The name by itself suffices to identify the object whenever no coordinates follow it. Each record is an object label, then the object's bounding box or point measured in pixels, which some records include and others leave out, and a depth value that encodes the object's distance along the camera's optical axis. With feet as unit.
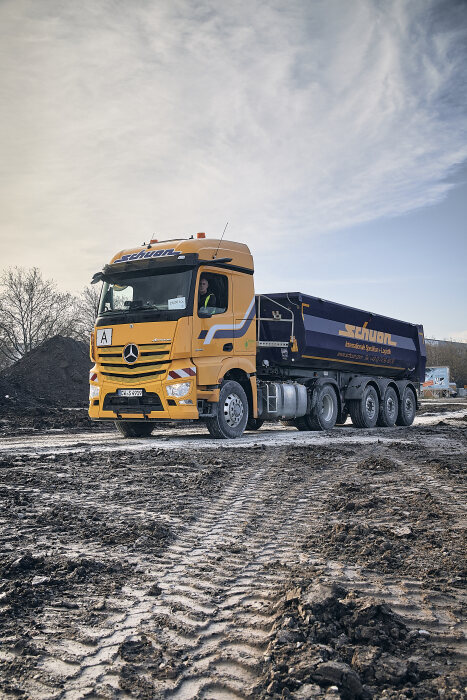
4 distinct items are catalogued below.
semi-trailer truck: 36.96
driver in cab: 37.65
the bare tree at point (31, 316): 147.02
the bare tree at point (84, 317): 152.66
